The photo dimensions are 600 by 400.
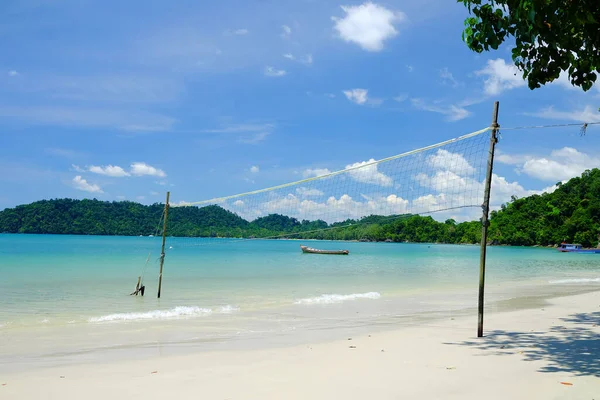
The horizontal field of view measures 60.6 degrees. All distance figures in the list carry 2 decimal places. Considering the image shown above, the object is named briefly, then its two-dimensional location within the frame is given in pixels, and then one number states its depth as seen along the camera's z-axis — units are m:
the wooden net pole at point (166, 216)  13.77
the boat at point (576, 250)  72.24
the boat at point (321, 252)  57.63
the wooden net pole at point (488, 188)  6.96
